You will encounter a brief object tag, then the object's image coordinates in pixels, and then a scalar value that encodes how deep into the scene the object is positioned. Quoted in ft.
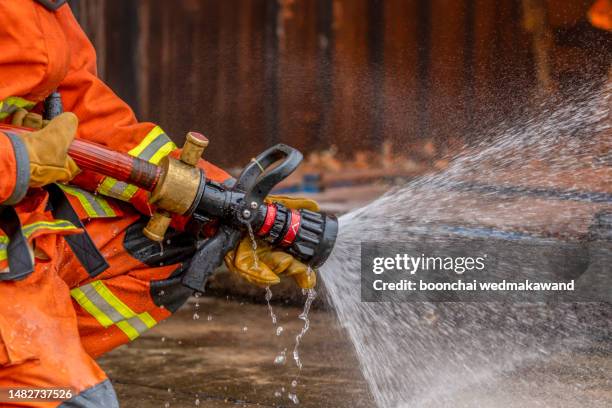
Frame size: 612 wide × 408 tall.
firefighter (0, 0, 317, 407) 13.29
